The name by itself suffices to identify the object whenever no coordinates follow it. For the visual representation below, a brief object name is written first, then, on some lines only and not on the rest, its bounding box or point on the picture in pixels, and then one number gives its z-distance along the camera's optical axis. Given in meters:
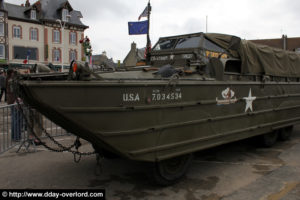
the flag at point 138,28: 15.62
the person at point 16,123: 6.21
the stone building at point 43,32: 31.59
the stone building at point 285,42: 44.59
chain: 4.52
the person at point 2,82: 13.81
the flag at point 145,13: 15.44
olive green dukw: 3.28
